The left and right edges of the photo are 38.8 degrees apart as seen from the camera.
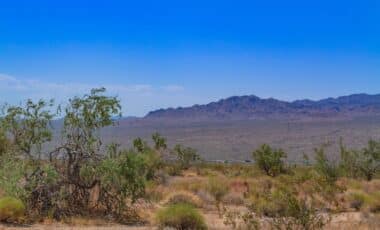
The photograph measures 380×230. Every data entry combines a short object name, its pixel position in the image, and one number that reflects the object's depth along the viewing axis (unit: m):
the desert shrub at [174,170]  39.16
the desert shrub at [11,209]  15.02
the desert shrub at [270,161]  36.09
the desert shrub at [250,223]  12.29
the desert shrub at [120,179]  16.47
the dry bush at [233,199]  22.61
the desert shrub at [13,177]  15.98
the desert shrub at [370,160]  35.09
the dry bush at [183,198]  20.81
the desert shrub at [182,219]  14.84
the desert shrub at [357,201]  21.69
